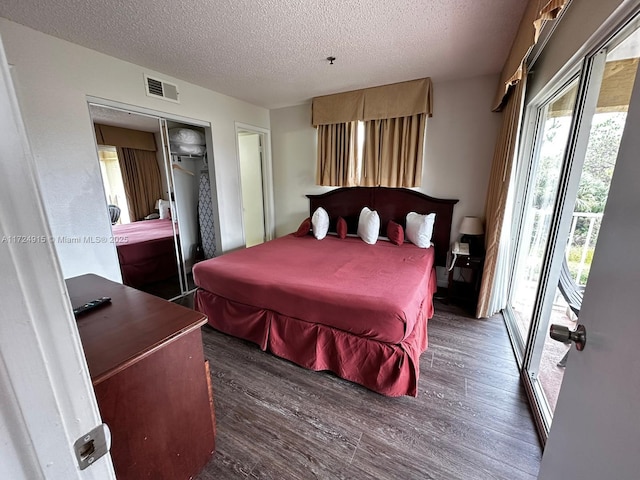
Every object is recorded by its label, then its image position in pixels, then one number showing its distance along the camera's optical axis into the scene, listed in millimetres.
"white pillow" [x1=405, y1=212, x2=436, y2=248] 3061
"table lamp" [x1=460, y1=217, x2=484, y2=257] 2898
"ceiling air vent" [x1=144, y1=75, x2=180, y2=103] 2654
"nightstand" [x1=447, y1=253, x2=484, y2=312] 2770
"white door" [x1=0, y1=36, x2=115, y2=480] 352
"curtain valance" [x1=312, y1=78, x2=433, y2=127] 3051
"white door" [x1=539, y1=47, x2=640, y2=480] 569
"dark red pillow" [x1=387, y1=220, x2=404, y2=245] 3139
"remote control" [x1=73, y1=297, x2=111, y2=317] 1161
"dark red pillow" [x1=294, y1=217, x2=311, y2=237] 3584
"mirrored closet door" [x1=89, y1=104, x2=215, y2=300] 2582
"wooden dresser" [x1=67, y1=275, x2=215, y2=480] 897
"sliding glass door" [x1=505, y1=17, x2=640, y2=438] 1404
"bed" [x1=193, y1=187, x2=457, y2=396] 1693
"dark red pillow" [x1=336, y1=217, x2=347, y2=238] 3471
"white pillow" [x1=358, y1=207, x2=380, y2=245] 3211
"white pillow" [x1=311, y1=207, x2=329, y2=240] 3428
